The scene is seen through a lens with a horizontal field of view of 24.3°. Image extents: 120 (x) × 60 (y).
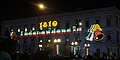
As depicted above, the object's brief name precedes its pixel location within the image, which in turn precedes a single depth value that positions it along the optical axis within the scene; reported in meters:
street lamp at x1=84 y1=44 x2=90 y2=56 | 52.47
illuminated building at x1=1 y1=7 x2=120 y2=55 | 51.81
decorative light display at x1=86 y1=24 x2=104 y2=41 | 30.17
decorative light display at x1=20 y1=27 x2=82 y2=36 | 52.92
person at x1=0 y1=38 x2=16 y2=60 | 4.45
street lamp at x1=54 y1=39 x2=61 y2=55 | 50.20
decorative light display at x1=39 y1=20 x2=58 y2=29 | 55.92
